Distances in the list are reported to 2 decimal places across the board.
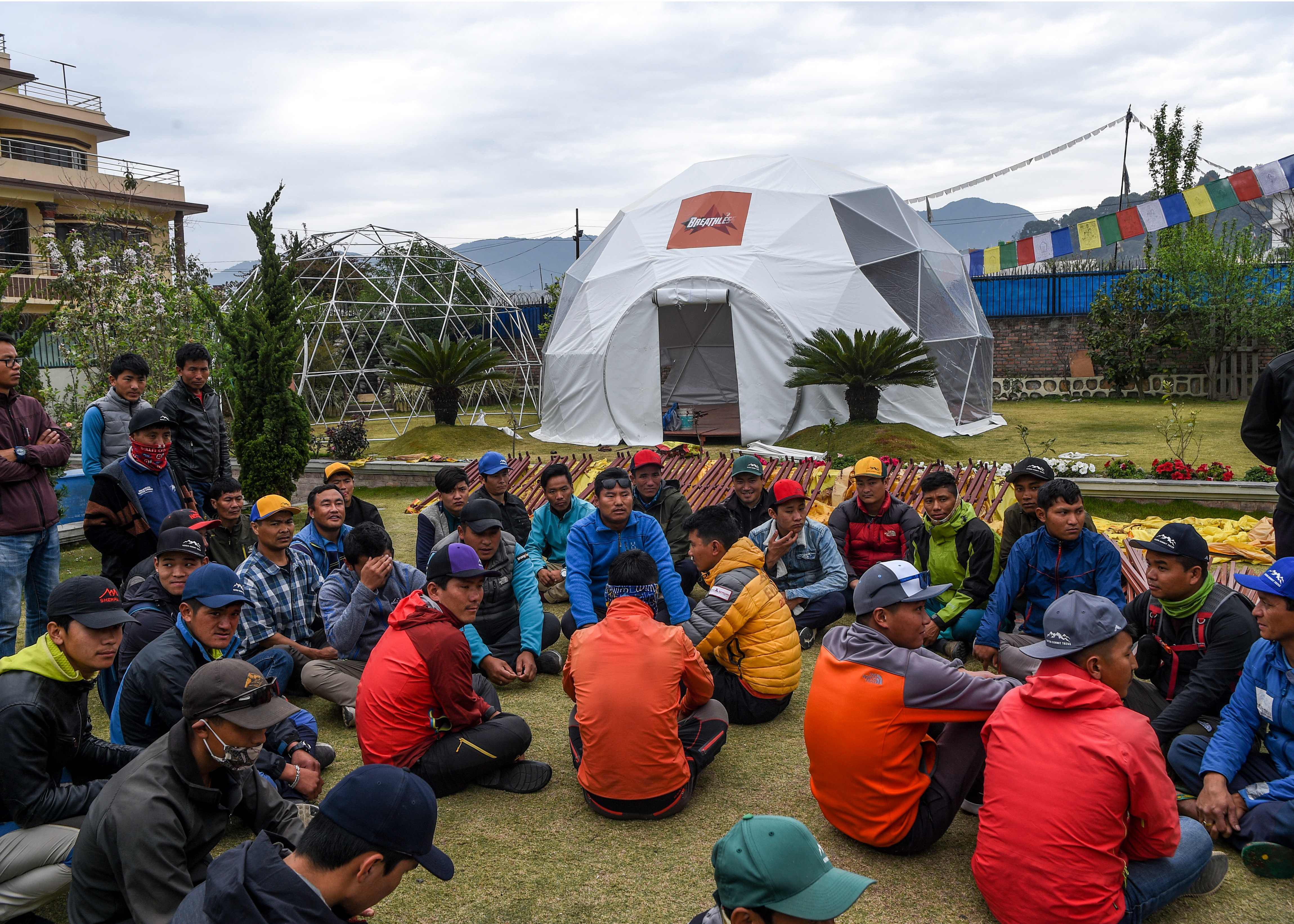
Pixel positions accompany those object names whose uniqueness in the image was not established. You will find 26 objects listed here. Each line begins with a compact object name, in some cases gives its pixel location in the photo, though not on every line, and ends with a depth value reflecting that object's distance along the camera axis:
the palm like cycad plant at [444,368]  15.07
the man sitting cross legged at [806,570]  5.80
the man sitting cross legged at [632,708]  3.51
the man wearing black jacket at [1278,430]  4.33
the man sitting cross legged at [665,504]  6.59
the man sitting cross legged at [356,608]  4.74
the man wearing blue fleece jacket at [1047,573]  4.77
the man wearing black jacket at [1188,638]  3.70
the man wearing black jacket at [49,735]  2.87
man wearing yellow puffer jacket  4.38
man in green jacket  5.57
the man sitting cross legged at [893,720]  3.11
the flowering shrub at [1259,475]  8.84
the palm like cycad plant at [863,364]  13.47
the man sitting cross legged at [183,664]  3.41
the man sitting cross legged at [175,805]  2.40
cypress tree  9.43
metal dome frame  21.02
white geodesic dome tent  14.77
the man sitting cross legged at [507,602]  5.20
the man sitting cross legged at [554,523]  6.28
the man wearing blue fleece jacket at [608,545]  5.22
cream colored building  24.62
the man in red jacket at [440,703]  3.67
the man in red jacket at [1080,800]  2.63
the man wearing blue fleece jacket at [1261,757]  3.17
